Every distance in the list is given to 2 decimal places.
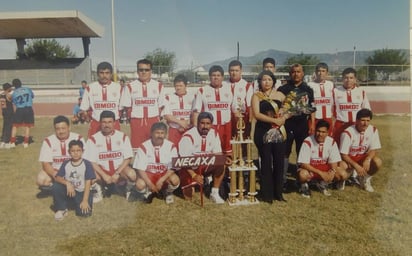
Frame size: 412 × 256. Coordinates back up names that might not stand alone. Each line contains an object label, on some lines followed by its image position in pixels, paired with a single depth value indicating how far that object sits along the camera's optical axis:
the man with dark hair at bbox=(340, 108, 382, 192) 4.04
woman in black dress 3.53
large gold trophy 3.58
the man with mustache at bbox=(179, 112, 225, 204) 3.70
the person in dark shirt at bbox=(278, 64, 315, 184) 3.78
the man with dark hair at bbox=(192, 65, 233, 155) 3.98
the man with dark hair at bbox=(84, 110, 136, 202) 3.70
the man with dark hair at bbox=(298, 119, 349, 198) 3.87
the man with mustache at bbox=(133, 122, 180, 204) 3.65
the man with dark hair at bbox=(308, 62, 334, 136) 4.27
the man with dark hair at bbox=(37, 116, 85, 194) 3.65
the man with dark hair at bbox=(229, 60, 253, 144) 3.96
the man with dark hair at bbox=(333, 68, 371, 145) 4.21
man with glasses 3.97
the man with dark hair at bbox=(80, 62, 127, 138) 3.93
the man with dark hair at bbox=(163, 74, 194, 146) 4.13
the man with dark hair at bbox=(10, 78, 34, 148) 6.83
